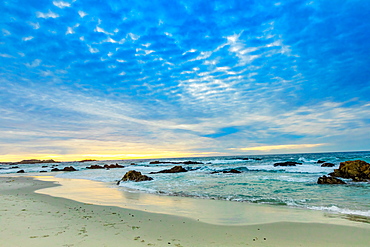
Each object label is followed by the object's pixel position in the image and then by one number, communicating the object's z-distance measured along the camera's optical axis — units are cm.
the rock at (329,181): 1631
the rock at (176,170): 3431
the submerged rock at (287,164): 3989
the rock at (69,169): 5004
